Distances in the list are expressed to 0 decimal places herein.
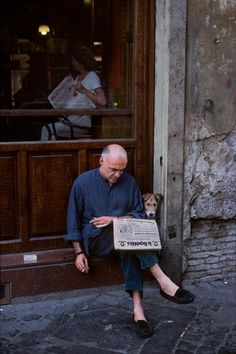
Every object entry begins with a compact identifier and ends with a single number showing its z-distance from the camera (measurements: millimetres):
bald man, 4109
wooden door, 4395
